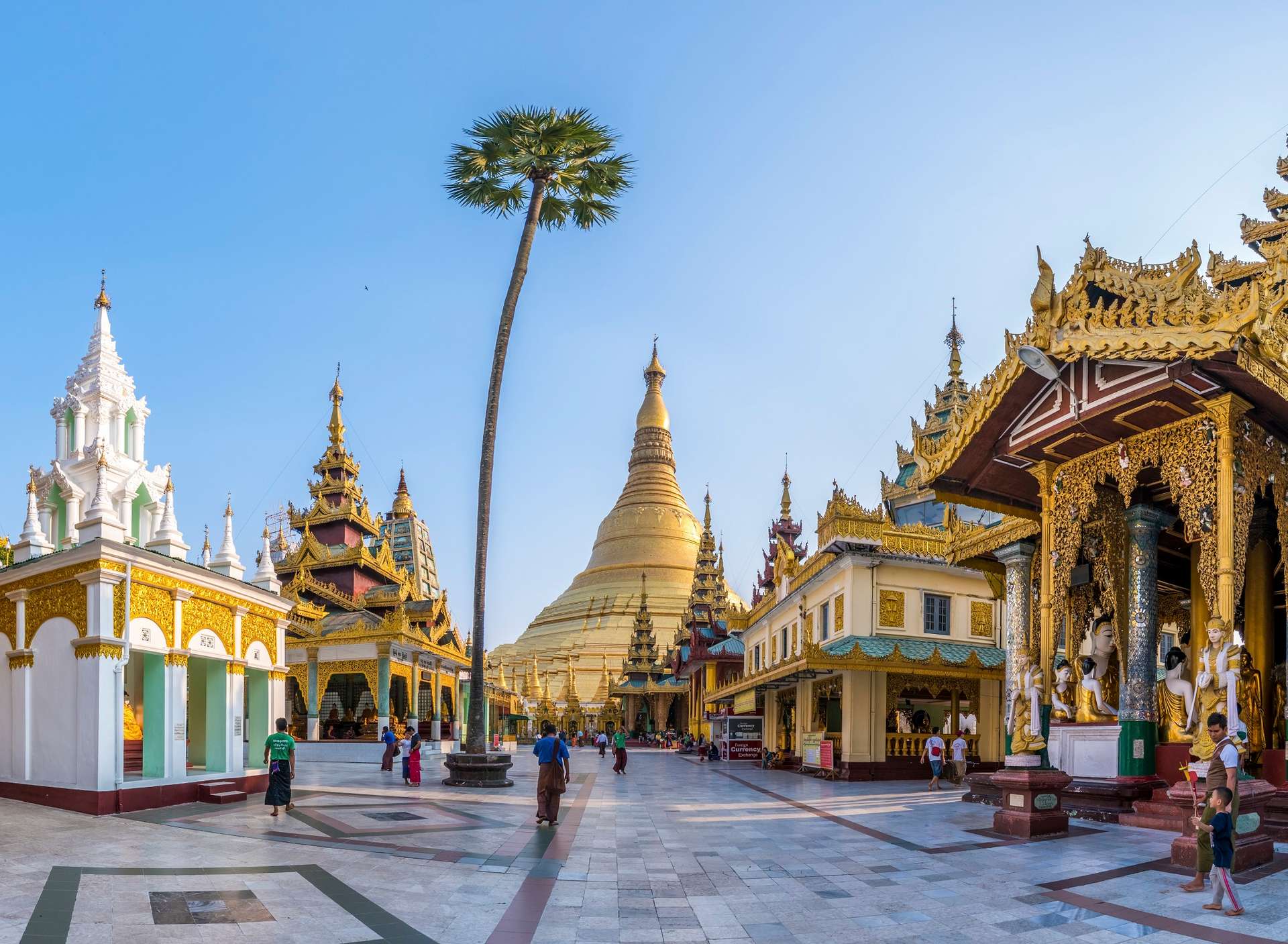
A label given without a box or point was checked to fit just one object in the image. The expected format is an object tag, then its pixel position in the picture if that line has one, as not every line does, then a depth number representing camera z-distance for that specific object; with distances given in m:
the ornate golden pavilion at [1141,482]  12.23
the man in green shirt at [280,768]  15.55
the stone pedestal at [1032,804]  12.95
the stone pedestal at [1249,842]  10.12
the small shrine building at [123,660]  15.38
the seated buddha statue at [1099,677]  15.98
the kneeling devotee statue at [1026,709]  14.27
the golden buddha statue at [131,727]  21.85
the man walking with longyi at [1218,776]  8.69
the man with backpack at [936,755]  22.53
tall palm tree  22.75
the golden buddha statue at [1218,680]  11.83
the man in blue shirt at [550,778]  14.88
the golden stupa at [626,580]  77.88
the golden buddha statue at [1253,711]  14.32
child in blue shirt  8.39
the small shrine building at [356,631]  37.25
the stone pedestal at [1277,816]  12.08
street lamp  14.14
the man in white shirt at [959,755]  24.55
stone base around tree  22.38
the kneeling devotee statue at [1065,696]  16.36
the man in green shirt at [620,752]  30.72
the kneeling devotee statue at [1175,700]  14.64
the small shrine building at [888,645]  27.08
